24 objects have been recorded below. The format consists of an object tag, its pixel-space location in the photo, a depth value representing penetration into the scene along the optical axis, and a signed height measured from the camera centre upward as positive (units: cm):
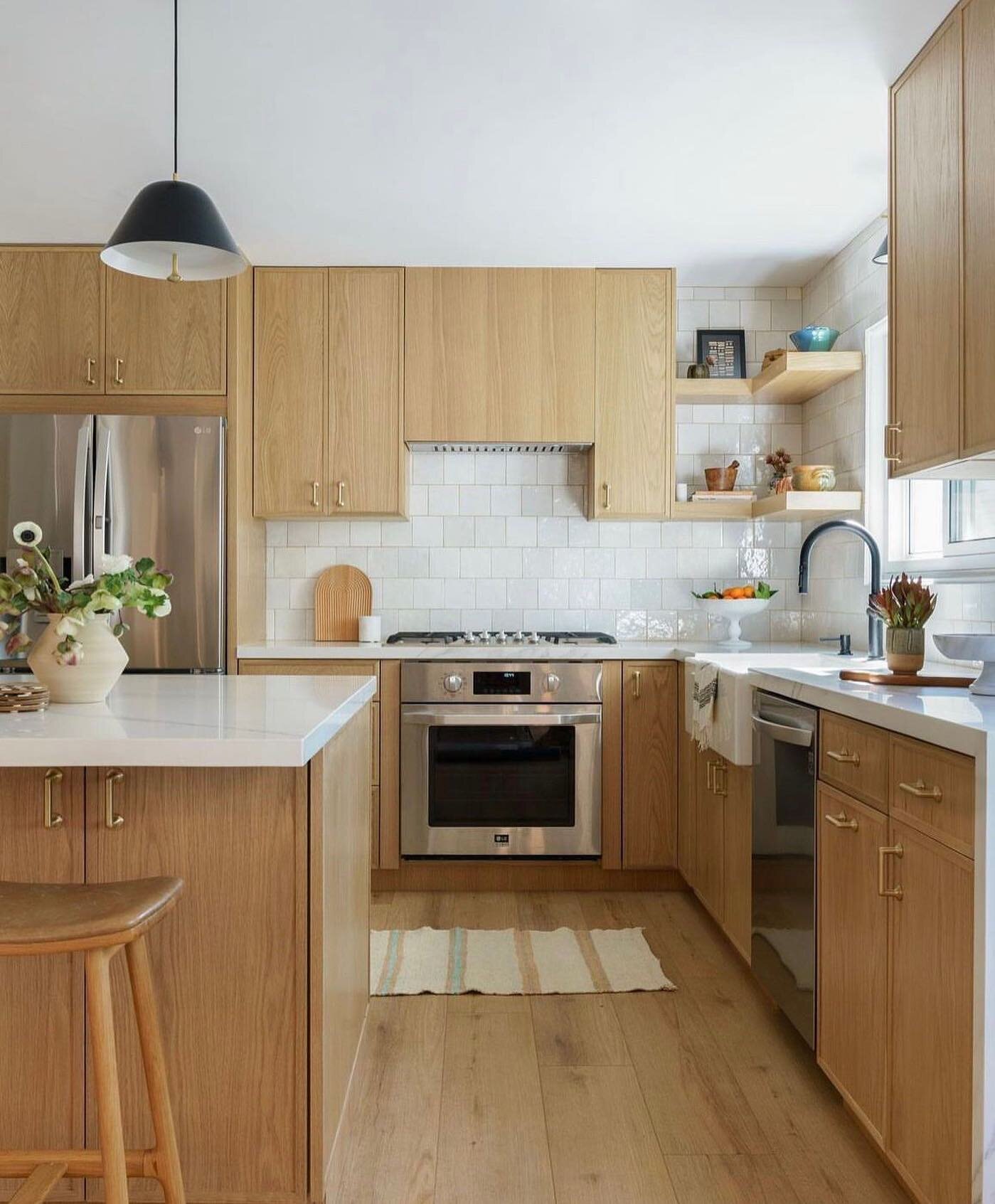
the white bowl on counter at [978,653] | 195 -11
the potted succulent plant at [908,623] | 235 -6
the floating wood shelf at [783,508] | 359 +38
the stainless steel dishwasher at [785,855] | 222 -64
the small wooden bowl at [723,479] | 411 +53
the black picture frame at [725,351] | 418 +112
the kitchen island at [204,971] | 166 -66
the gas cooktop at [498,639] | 387 -17
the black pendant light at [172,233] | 202 +81
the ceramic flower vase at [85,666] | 190 -14
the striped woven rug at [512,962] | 280 -116
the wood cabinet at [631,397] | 395 +86
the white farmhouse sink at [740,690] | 272 -26
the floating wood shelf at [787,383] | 358 +90
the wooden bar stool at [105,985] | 133 -59
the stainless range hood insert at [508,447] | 408 +67
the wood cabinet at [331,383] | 394 +91
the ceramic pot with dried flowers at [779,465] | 406 +59
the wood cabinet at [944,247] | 197 +82
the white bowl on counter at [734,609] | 386 -3
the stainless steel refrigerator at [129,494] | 364 +41
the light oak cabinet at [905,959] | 152 -67
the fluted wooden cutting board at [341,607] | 430 -3
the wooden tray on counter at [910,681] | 225 -19
